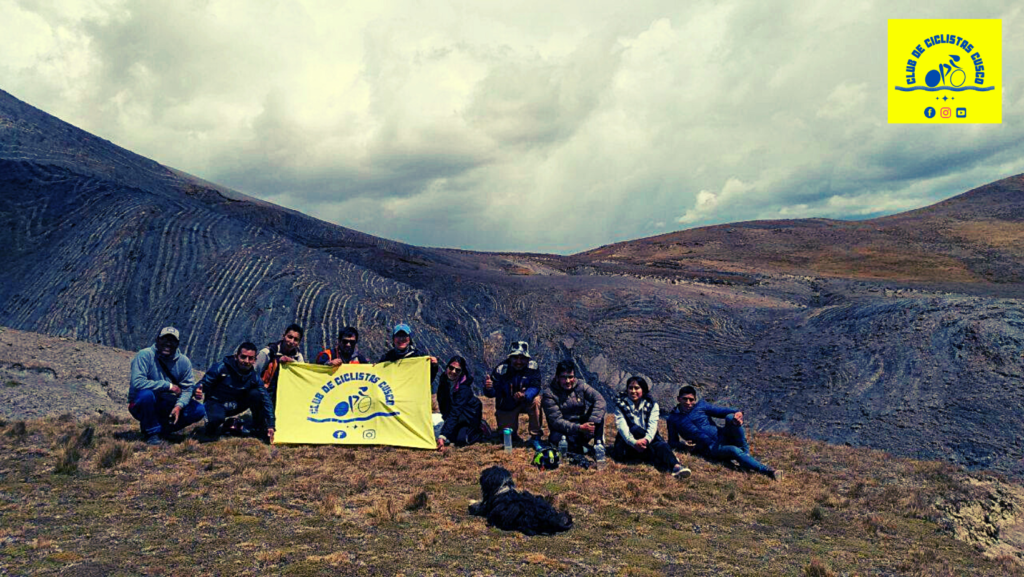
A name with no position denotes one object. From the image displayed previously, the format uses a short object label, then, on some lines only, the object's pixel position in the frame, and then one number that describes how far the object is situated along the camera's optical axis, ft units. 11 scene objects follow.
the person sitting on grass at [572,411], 29.25
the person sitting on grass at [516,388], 31.24
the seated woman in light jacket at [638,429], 28.99
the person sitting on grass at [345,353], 32.04
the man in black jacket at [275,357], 31.63
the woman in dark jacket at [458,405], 31.30
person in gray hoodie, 27.86
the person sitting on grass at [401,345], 32.04
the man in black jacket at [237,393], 29.43
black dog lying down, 20.16
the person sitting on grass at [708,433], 29.60
